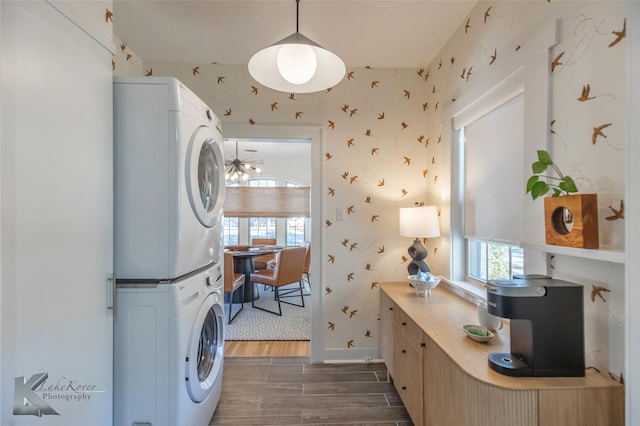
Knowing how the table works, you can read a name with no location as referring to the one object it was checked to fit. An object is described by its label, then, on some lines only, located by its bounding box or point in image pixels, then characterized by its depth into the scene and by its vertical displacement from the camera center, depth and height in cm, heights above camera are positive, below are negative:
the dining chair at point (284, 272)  369 -83
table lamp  214 -12
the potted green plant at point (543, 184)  102 +10
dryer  127 +16
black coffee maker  97 -39
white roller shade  151 +23
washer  127 -64
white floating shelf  86 -14
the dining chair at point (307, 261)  461 -82
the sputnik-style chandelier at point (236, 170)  469 +71
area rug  305 -134
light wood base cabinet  92 -63
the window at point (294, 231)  643 -44
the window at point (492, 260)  161 -31
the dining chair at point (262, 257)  513 -86
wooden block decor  95 -3
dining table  398 -83
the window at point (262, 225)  639 -30
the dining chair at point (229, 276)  329 -76
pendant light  121 +65
